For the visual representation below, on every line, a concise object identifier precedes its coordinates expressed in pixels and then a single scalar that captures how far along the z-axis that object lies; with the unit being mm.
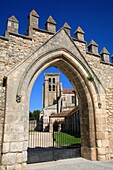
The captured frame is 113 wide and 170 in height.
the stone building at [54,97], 35512
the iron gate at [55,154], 6602
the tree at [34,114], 50769
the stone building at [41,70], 4699
